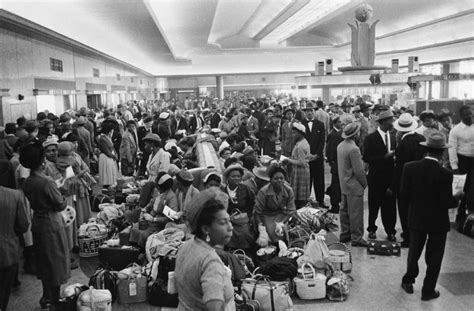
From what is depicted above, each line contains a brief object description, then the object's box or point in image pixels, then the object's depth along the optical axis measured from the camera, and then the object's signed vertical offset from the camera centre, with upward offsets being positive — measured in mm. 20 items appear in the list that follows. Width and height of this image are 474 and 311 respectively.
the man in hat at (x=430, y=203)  5172 -1103
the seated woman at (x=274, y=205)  6461 -1385
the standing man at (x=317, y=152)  9692 -1056
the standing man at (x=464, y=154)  7968 -931
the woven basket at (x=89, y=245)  7117 -2050
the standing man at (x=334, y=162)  8992 -1137
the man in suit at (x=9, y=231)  4578 -1202
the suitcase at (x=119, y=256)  6305 -1967
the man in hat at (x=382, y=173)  7223 -1116
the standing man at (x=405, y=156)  7078 -841
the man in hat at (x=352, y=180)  6988 -1157
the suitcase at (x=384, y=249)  6798 -2064
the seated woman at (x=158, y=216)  6477 -1527
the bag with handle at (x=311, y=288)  5480 -2083
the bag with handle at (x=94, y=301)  4895 -1967
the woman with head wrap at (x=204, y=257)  2420 -780
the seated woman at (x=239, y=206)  6301 -1421
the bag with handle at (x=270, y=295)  4902 -1940
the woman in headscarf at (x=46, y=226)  4977 -1268
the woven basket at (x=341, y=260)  6051 -1975
